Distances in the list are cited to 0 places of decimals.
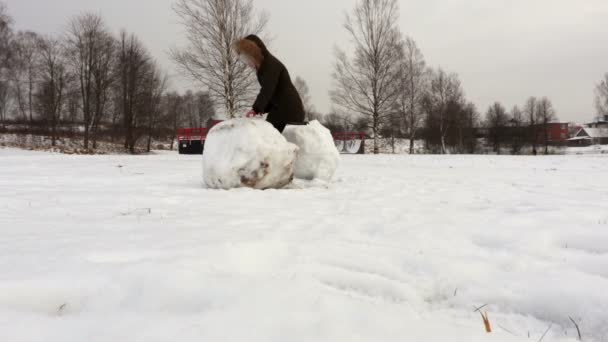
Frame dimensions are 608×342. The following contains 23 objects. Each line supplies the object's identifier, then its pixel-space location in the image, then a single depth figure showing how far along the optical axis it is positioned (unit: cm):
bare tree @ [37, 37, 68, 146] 2202
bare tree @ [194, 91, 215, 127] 1475
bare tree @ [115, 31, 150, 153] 2244
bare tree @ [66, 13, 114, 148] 2064
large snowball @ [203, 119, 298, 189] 348
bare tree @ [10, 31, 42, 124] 2243
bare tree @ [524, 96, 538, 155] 3697
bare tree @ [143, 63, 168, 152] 2385
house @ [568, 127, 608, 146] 5553
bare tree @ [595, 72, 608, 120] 2998
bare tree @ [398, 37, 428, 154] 2227
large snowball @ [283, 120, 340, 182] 429
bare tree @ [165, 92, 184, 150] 3417
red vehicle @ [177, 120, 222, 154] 2019
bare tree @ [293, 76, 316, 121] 3679
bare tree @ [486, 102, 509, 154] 3769
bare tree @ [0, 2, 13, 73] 1933
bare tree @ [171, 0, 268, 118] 1357
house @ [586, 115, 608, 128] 5500
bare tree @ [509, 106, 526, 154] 3638
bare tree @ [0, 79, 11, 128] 2361
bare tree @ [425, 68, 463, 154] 2842
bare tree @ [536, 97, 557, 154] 3893
